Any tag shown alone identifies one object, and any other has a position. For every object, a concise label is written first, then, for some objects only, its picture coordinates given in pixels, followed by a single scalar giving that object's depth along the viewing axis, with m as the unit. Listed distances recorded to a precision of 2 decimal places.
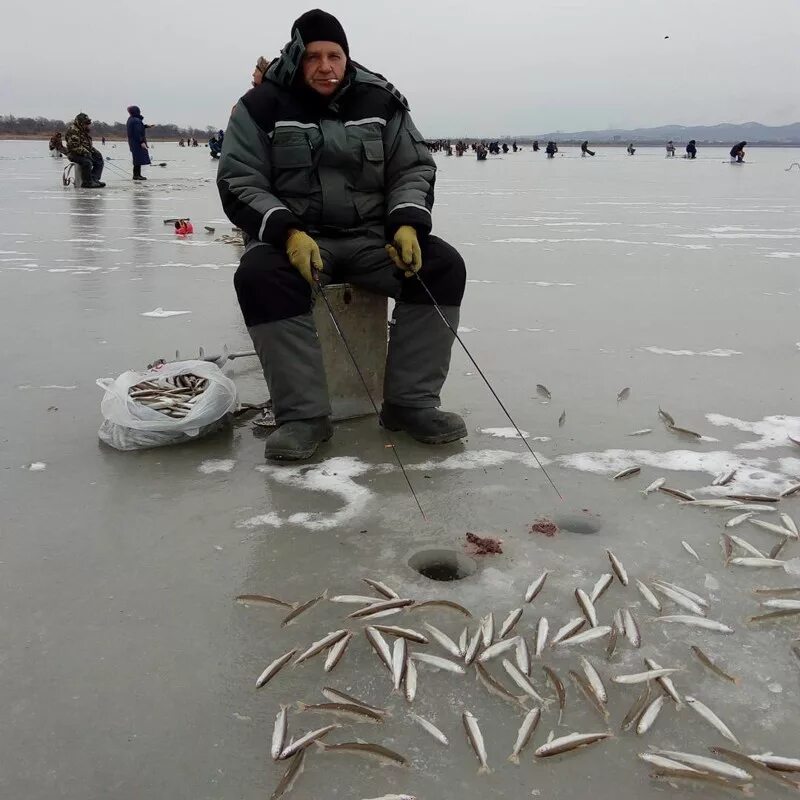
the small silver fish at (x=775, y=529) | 2.93
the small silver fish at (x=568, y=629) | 2.33
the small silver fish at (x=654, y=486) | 3.34
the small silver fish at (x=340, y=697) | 2.04
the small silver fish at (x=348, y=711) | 2.00
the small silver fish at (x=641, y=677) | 2.15
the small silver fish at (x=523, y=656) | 2.19
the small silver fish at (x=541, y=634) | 2.29
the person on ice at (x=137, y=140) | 22.06
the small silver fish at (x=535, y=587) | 2.55
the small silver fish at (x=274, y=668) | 2.14
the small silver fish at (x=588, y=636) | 2.32
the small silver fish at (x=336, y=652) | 2.21
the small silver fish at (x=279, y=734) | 1.89
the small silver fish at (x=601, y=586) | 2.55
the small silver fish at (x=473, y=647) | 2.24
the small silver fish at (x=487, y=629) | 2.31
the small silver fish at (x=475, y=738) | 1.86
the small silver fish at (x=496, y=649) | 2.24
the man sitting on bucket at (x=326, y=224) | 3.70
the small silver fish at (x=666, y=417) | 4.12
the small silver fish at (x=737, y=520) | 3.03
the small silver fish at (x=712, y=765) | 1.82
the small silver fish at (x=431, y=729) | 1.93
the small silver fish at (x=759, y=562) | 2.73
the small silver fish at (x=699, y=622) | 2.38
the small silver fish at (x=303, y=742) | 1.88
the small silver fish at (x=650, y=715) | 1.97
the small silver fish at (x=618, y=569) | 2.64
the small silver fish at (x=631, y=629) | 2.33
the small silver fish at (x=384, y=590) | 2.53
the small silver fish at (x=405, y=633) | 2.31
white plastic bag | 3.76
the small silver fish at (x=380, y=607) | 2.44
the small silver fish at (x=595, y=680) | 2.08
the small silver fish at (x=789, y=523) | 2.96
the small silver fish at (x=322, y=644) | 2.23
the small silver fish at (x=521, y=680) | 2.09
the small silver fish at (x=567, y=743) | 1.89
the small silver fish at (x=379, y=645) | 2.23
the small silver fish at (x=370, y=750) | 1.88
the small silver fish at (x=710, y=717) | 1.95
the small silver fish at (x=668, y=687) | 2.06
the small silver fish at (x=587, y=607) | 2.41
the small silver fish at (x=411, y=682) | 2.09
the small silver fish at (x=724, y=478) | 3.39
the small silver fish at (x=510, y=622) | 2.36
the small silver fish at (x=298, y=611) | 2.42
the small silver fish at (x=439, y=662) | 2.20
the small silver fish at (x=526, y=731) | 1.90
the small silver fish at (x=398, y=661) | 2.15
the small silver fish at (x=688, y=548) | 2.82
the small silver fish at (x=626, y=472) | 3.48
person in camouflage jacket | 19.50
